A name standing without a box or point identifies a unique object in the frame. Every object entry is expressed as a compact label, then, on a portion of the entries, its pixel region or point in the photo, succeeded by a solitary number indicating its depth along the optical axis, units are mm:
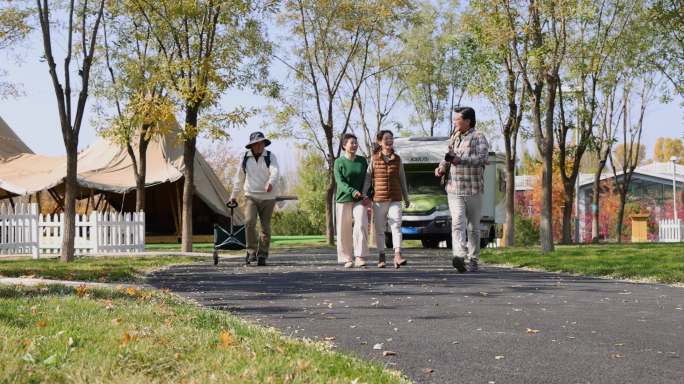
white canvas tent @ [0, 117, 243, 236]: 33500
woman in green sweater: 13867
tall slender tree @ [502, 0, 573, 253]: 19469
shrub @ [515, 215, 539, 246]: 43156
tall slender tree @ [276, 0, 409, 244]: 29500
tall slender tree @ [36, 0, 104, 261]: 17328
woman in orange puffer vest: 13789
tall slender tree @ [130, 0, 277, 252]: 21047
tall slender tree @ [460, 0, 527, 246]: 21219
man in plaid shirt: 12422
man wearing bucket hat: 14680
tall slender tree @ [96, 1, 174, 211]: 26603
